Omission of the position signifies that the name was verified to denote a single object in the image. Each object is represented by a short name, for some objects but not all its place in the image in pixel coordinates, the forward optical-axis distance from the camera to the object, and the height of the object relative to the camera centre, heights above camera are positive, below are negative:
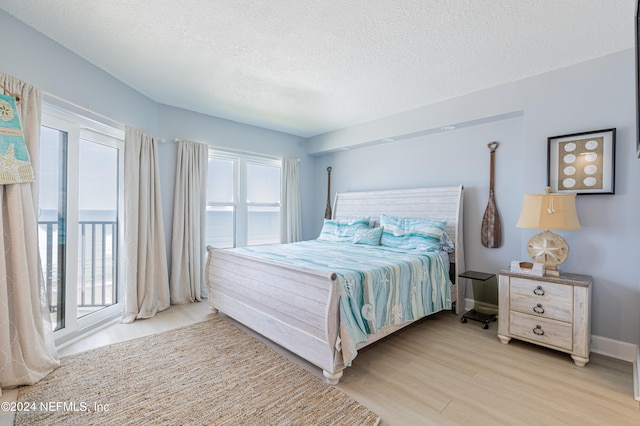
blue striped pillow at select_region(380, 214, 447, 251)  3.37 -0.25
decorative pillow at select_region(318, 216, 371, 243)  4.20 -0.24
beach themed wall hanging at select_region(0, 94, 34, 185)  1.97 +0.41
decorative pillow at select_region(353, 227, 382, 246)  3.82 -0.32
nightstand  2.32 -0.83
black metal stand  3.09 -1.13
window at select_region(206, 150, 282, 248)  4.47 +0.18
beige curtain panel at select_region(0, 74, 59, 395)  1.94 -0.48
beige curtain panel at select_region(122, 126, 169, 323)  3.21 -0.28
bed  2.09 -0.71
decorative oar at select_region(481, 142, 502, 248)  3.35 -0.09
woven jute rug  1.73 -1.23
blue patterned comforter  2.17 -0.61
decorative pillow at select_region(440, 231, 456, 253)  3.45 -0.38
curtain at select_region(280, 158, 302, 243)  5.18 +0.15
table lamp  2.44 -0.07
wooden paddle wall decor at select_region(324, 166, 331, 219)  5.34 +0.26
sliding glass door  2.58 -0.10
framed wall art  2.50 +0.47
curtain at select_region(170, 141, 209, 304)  3.87 -0.21
